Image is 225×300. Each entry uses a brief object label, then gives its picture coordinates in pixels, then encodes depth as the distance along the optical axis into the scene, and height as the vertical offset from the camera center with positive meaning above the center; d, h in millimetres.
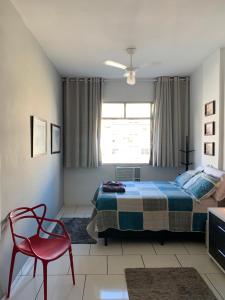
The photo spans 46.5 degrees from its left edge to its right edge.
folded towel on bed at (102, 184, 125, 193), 3924 -672
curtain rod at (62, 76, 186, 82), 5577 +1397
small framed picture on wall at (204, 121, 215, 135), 4062 +262
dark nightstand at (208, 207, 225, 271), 2721 -997
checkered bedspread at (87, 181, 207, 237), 3502 -937
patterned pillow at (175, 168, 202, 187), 4215 -542
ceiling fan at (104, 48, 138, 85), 3675 +1041
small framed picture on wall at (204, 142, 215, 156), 4062 -59
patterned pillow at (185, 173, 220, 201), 3490 -580
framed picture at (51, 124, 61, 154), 4469 +104
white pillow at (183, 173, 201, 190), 3903 -555
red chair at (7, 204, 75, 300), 2264 -971
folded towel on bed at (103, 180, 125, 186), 4247 -642
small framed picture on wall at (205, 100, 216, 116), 4012 +582
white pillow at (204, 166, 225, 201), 3477 -605
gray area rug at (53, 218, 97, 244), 3758 -1362
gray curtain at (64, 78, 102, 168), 5492 +475
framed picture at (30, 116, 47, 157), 3203 +105
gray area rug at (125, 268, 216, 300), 2414 -1392
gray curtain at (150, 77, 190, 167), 5469 +512
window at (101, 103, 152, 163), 5742 +274
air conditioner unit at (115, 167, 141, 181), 5645 -617
